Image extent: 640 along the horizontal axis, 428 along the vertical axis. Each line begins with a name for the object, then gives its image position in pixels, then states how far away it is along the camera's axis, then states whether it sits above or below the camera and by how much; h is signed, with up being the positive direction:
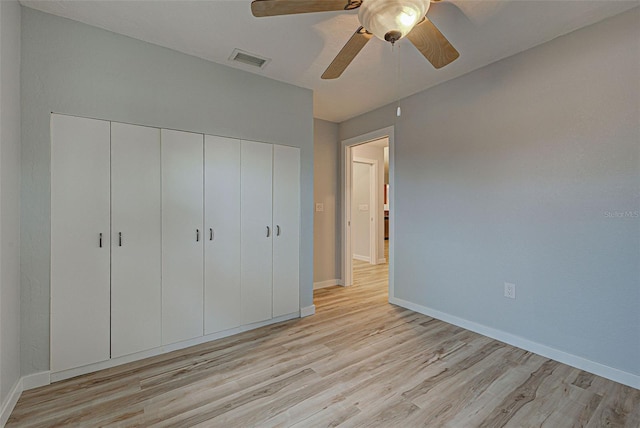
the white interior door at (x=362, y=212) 6.22 +0.05
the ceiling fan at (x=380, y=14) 1.35 +1.01
